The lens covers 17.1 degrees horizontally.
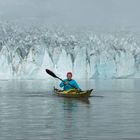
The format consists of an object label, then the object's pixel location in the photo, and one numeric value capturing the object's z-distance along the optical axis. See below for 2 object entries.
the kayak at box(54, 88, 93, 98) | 31.81
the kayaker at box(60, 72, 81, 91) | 32.28
